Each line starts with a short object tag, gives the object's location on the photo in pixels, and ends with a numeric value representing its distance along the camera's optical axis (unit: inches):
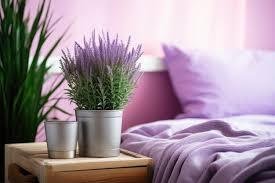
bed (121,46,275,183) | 58.9
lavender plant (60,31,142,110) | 65.6
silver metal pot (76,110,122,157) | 65.5
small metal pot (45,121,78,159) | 64.7
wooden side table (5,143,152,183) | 62.3
